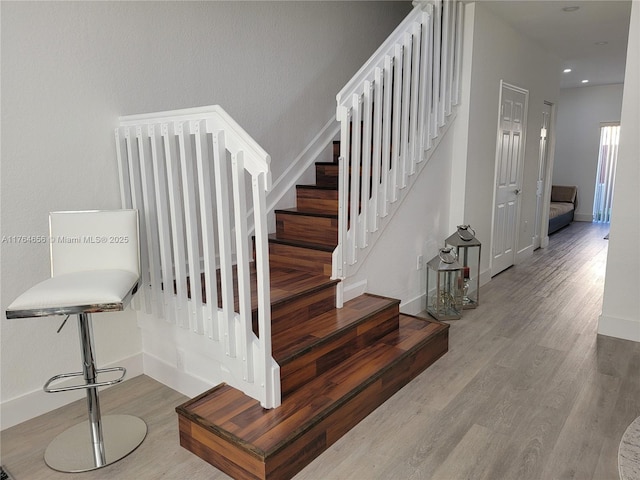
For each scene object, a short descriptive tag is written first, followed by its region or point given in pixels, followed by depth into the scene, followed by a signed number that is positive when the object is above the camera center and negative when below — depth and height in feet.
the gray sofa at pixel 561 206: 25.27 -2.66
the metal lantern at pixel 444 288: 11.80 -3.38
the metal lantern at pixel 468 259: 12.63 -2.85
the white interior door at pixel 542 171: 19.67 -0.42
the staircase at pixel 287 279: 6.26 -2.13
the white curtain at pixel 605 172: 28.81 -0.72
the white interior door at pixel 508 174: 15.56 -0.45
